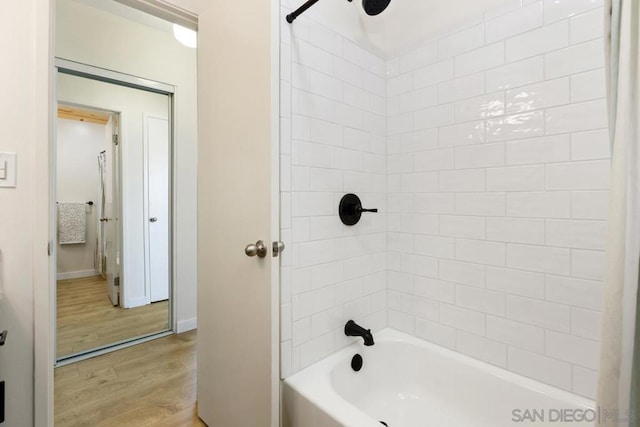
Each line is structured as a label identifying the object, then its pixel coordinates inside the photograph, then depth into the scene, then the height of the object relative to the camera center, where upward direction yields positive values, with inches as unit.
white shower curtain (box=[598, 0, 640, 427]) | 19.3 -2.5
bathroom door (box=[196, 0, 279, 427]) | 44.3 -1.1
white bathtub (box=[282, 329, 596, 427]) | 43.2 -31.7
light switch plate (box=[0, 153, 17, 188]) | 39.8 +5.0
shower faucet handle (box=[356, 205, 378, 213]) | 57.0 -0.1
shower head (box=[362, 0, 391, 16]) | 47.3 +33.7
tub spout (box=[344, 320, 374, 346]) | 53.8 -23.9
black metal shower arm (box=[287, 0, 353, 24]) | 43.7 +31.0
